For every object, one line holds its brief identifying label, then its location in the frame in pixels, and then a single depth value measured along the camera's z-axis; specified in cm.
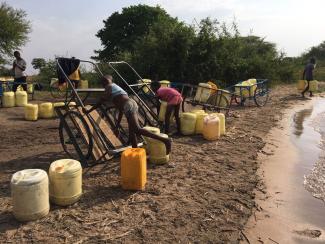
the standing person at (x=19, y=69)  1361
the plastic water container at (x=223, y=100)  1205
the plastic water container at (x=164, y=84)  1255
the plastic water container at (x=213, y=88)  1173
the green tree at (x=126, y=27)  3131
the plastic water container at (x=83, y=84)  1678
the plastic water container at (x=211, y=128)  862
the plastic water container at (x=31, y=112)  1093
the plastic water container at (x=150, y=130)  675
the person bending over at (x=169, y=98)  852
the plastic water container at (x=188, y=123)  904
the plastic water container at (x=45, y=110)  1123
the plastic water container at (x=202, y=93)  1184
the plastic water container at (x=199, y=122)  912
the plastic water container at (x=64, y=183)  495
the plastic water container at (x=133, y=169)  546
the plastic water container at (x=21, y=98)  1320
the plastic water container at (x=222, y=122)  918
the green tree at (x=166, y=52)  1705
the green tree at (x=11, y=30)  2362
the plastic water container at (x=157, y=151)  668
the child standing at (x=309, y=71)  1623
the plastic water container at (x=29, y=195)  452
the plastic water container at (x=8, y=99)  1283
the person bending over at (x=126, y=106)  649
